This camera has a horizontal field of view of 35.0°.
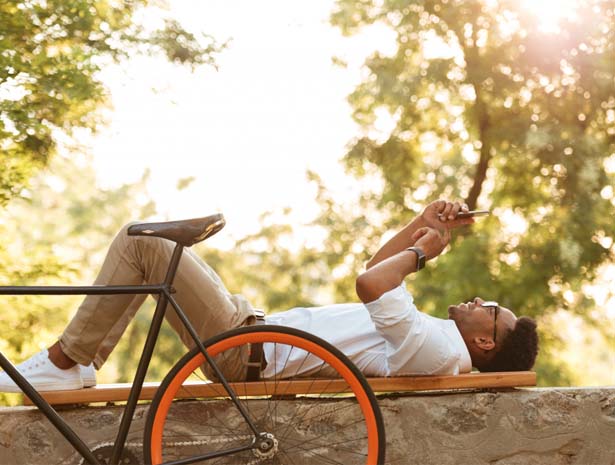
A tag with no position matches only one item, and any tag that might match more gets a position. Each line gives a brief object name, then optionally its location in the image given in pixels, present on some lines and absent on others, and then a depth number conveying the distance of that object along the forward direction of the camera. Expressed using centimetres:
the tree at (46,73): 543
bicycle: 314
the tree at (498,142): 962
